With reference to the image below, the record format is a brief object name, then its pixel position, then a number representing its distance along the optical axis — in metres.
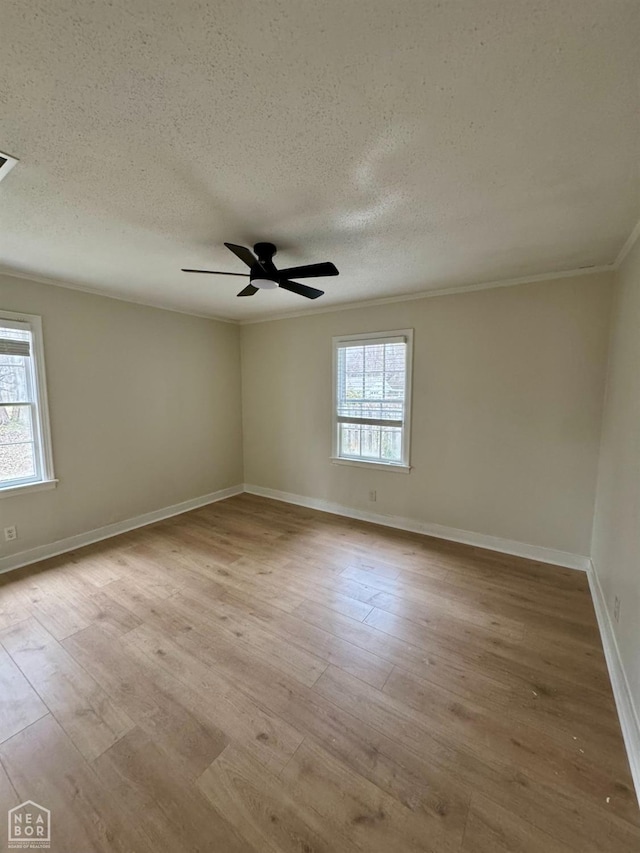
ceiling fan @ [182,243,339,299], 2.13
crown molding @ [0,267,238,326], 2.87
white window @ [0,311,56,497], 2.90
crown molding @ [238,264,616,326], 2.76
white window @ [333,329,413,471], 3.71
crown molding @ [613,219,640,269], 2.09
